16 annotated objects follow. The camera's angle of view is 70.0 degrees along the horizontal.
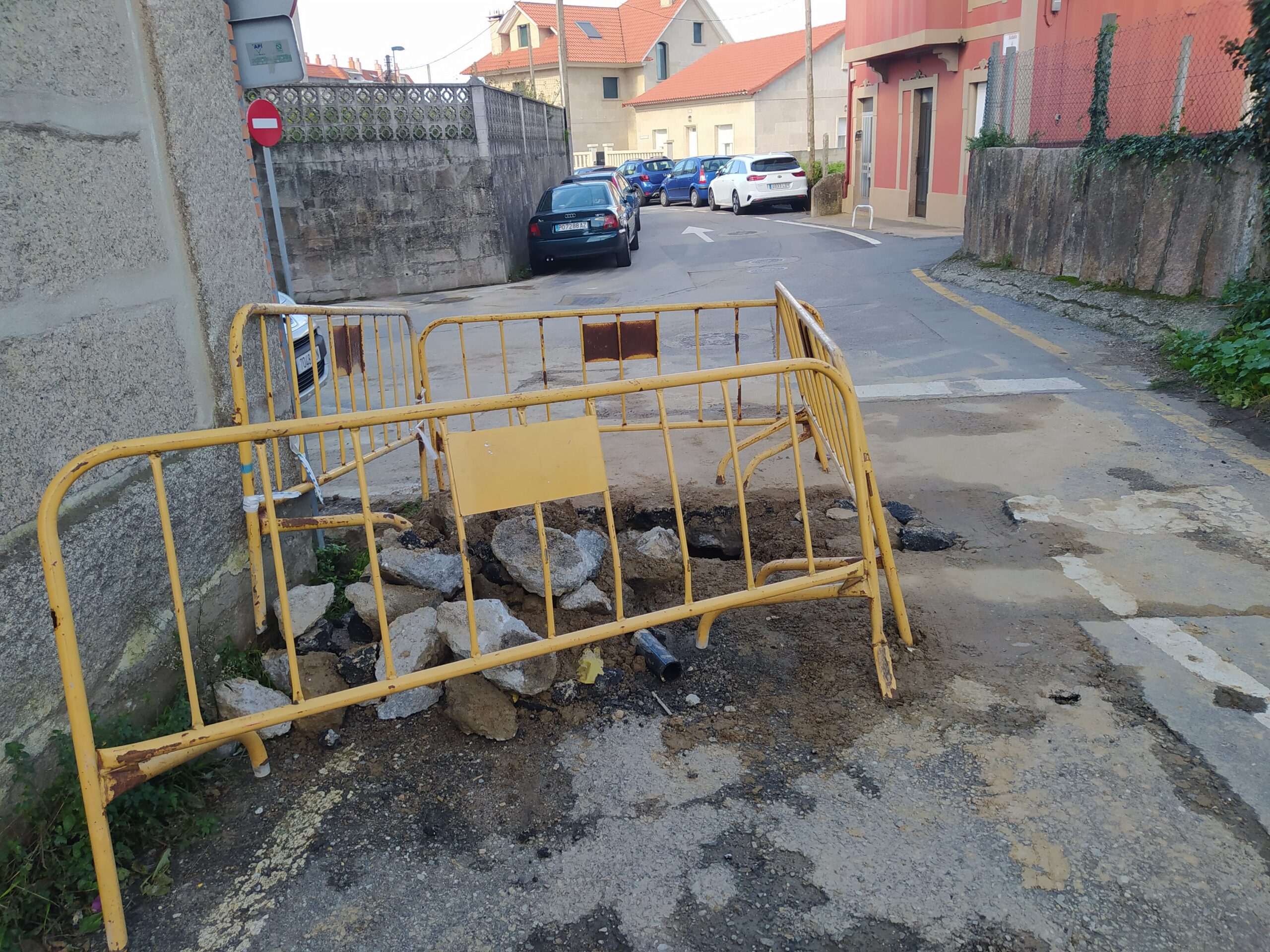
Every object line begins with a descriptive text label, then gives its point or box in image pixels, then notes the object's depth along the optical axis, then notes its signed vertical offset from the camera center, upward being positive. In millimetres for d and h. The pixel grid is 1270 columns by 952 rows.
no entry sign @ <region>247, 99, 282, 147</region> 9578 +721
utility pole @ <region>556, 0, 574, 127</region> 34938 +4783
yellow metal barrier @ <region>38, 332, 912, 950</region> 2439 -1072
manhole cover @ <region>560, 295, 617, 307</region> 13758 -1776
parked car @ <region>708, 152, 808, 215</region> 27734 -296
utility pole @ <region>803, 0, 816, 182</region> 31094 +1861
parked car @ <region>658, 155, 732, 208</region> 33438 -174
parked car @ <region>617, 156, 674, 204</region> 37281 +141
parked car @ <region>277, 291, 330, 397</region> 7309 -1278
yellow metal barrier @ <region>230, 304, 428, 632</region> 3705 -964
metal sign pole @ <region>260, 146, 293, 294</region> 9828 -286
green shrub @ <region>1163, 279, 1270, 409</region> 6688 -1559
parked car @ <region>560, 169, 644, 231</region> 19498 -142
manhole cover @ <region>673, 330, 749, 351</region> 10234 -1810
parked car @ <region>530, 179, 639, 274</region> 17141 -854
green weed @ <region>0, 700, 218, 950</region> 2494 -1799
